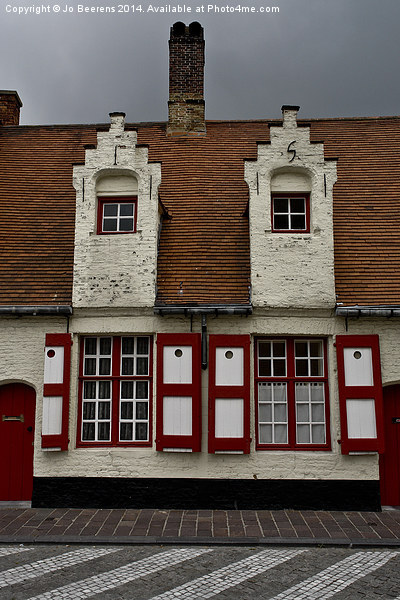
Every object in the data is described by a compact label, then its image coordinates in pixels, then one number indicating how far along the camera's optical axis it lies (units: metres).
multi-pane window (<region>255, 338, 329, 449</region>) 8.86
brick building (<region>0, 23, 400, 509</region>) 8.60
